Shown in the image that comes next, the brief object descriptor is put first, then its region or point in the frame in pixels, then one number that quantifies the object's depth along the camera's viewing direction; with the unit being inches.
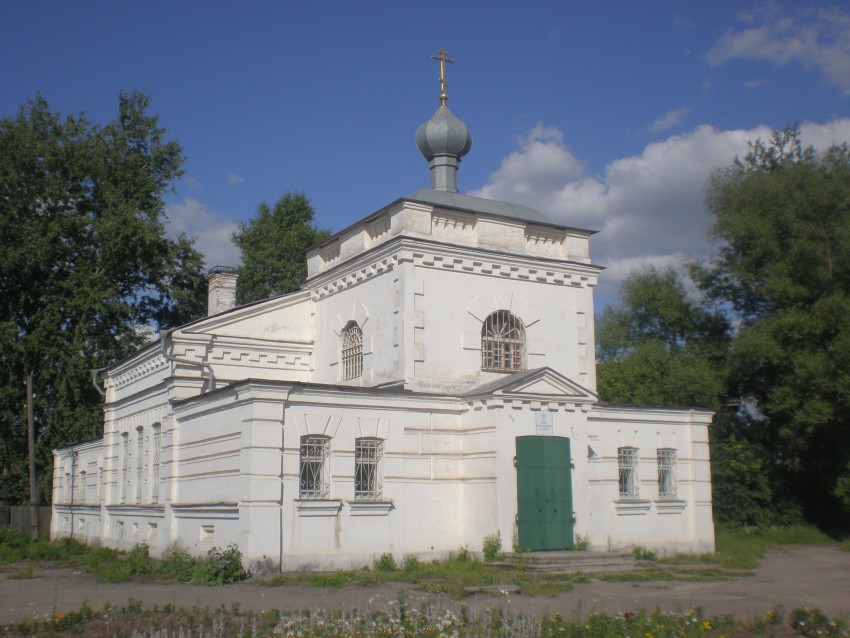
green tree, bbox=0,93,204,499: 1146.0
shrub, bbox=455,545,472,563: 656.4
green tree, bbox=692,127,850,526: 967.0
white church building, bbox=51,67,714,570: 621.6
